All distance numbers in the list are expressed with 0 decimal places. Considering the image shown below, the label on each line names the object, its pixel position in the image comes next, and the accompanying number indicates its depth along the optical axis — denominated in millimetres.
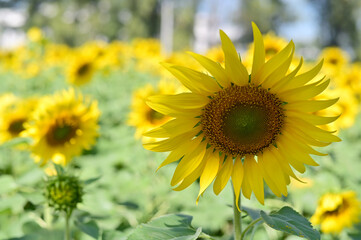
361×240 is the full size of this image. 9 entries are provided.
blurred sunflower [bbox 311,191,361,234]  1901
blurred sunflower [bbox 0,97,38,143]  2578
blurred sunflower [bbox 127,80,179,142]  2717
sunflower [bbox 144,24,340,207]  1025
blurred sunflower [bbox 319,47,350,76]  5242
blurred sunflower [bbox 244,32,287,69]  2851
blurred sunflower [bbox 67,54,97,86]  4234
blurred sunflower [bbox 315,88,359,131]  3205
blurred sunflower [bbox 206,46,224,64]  3197
